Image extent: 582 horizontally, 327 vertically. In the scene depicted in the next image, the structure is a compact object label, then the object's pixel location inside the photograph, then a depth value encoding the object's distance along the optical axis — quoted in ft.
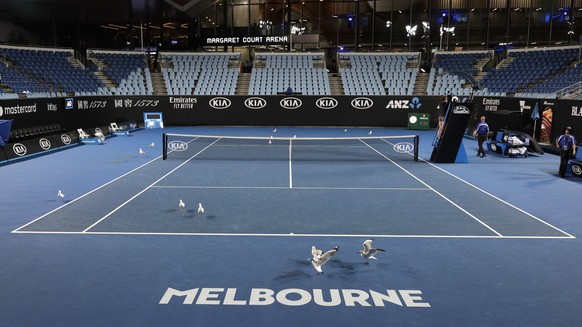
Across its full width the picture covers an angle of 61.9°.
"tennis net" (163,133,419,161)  71.41
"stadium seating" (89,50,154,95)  129.59
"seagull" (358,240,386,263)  27.37
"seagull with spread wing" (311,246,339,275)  25.95
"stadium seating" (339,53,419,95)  130.82
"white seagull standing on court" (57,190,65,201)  43.11
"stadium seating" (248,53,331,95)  132.36
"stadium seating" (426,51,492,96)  128.02
